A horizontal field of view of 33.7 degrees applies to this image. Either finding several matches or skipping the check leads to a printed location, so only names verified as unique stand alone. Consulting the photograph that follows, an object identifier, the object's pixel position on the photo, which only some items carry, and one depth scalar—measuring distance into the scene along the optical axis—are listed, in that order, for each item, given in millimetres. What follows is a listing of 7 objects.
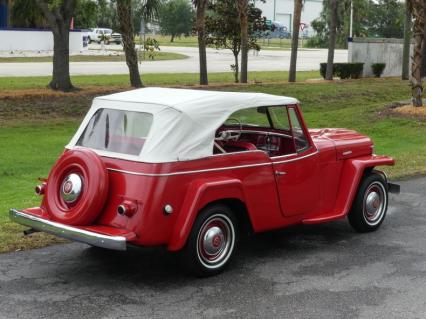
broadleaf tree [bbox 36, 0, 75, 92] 18766
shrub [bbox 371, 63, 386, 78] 30734
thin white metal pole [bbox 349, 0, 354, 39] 40062
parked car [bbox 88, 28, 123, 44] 58412
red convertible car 5469
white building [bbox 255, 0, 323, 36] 109094
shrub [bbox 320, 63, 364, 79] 29328
